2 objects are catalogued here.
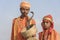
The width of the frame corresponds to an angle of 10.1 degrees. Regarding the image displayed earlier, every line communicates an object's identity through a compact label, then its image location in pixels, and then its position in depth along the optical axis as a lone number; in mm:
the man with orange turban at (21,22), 4178
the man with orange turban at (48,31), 4244
